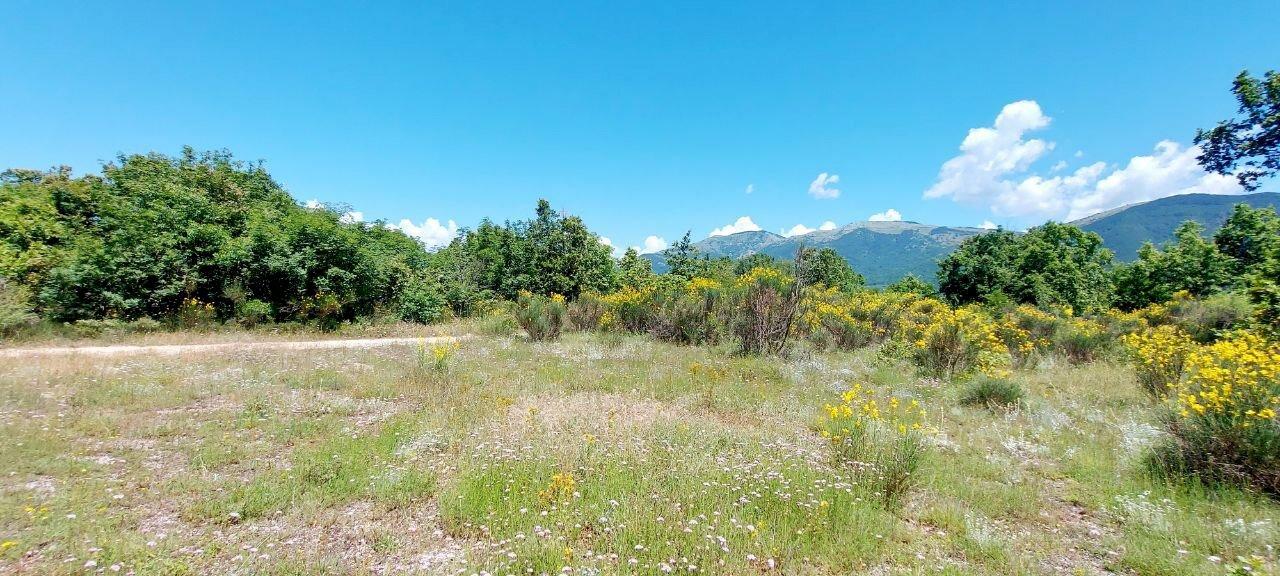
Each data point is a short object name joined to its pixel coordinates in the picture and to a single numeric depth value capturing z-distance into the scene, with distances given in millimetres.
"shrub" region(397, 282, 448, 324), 20719
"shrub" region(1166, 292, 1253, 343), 14766
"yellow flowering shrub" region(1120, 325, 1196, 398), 8375
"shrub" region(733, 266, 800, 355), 13234
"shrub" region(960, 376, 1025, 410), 8141
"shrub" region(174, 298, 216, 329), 15562
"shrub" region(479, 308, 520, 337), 17484
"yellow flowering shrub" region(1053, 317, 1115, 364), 13031
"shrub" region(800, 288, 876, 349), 14789
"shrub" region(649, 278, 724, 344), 15453
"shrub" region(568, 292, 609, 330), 18172
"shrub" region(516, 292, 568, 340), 15812
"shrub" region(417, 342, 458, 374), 9953
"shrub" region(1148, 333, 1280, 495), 4547
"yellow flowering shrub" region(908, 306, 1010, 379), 10539
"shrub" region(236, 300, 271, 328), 16516
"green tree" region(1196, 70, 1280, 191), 11594
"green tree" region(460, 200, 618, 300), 26625
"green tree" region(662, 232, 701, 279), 44438
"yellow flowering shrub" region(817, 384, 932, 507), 4605
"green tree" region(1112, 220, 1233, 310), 26328
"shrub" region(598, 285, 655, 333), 17531
